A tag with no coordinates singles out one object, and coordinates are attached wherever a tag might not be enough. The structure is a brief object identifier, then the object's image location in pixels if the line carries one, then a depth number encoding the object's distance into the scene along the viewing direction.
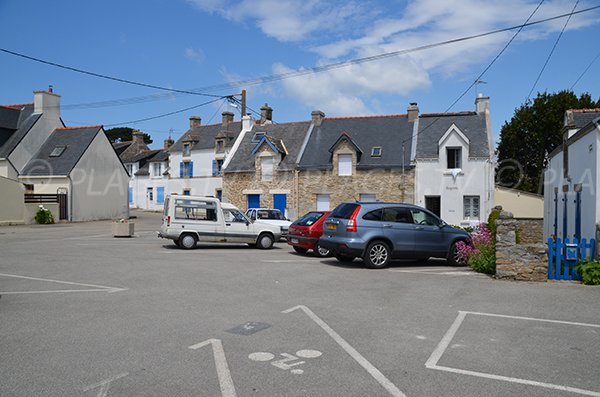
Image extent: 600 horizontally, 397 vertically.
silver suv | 12.69
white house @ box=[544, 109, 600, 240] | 12.66
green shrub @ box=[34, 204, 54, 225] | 31.53
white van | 17.02
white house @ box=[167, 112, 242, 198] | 42.56
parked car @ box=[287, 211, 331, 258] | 15.55
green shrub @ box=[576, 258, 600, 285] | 10.37
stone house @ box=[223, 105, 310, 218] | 33.03
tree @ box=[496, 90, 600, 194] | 41.34
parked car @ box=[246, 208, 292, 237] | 22.76
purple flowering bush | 12.02
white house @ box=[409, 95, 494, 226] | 28.08
